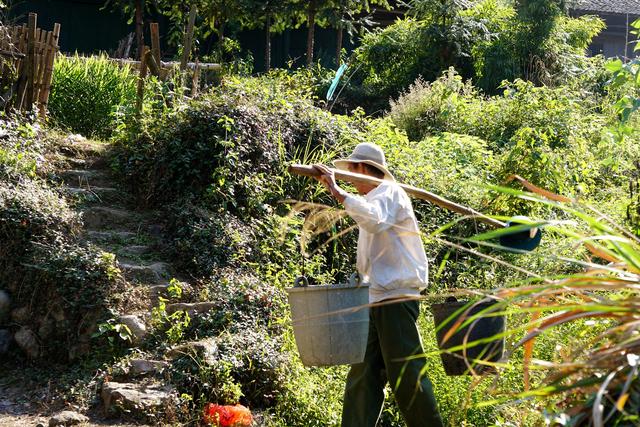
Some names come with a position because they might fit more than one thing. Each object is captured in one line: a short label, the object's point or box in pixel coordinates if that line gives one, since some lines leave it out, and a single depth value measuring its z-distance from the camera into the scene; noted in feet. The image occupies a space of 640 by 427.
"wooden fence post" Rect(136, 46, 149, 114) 34.88
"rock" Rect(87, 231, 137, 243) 28.37
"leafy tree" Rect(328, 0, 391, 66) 55.42
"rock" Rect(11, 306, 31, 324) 25.93
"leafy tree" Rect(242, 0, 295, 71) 55.67
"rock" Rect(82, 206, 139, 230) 29.45
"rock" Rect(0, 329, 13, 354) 25.68
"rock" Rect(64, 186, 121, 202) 30.40
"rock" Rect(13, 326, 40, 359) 25.27
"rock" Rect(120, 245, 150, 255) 27.99
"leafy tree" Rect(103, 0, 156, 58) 55.87
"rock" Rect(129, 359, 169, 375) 22.88
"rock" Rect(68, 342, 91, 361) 24.59
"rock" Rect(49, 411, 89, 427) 20.68
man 17.30
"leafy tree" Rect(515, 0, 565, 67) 57.77
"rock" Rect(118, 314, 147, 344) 24.32
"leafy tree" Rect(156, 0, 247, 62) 54.13
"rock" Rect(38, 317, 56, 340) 25.40
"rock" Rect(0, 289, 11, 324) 26.27
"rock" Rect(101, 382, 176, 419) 21.29
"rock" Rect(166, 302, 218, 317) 25.08
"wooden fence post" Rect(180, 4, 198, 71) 37.59
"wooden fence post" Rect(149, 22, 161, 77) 37.14
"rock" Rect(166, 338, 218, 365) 22.57
